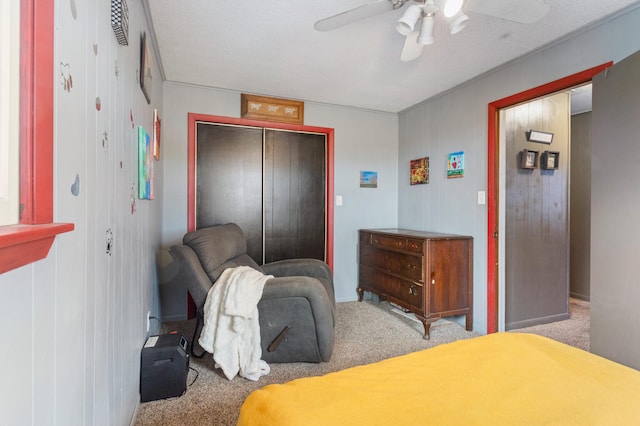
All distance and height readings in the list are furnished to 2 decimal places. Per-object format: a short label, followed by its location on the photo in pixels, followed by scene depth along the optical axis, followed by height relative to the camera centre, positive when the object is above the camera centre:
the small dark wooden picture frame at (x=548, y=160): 3.01 +0.51
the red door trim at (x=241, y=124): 3.11 +0.68
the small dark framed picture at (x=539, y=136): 2.95 +0.73
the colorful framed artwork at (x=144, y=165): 1.63 +0.26
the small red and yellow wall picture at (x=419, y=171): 3.47 +0.47
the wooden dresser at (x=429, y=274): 2.71 -0.59
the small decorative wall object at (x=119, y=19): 1.16 +0.74
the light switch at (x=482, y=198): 2.80 +0.12
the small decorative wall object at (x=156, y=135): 2.29 +0.60
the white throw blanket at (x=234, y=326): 1.92 -0.73
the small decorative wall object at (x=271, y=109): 3.25 +1.12
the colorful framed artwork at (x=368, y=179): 3.85 +0.41
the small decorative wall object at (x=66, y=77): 0.72 +0.33
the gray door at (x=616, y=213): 1.68 -0.01
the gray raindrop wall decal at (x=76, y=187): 0.80 +0.06
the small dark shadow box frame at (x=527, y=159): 2.91 +0.50
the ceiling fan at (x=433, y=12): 1.49 +1.01
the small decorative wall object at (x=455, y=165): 3.03 +0.47
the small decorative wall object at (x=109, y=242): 1.13 -0.12
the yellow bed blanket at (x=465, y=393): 0.78 -0.52
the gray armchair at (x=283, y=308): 2.05 -0.65
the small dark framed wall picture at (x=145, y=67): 1.74 +0.86
